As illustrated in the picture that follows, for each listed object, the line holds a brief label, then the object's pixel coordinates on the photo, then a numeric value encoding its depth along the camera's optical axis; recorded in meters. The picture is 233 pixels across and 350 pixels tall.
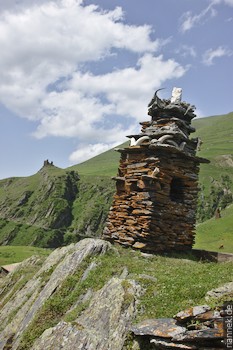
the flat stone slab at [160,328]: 7.25
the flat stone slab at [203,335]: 6.63
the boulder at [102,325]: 8.58
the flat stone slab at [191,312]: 7.19
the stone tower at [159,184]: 15.19
